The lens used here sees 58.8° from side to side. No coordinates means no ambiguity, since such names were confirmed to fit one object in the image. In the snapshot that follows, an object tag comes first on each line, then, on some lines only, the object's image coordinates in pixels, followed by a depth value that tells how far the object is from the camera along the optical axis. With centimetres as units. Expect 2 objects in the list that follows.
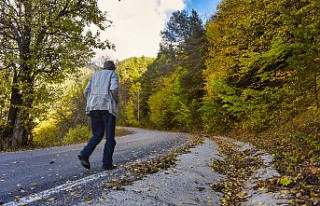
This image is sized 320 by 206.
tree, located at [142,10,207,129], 2677
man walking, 511
